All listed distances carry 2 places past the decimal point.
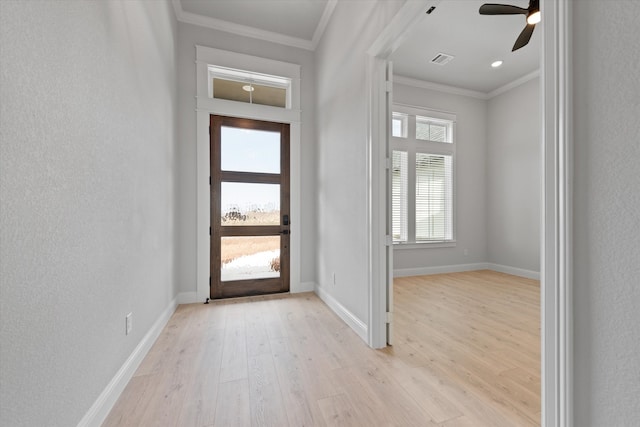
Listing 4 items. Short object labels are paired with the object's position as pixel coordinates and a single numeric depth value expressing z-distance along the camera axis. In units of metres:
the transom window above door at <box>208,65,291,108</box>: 3.42
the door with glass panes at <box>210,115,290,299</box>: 3.31
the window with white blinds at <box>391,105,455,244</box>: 4.71
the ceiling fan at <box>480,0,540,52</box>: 2.35
